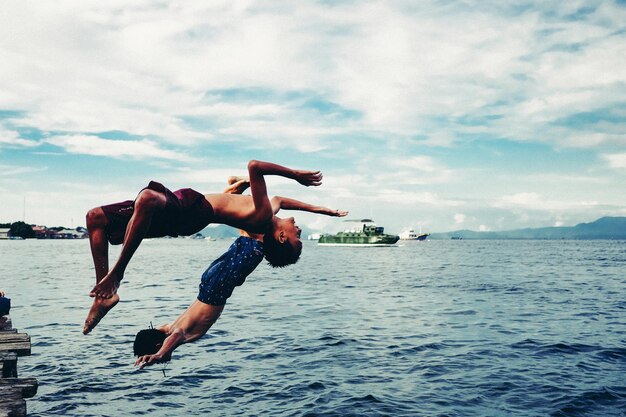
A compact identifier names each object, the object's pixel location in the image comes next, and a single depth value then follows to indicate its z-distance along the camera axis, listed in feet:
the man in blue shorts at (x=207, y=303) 15.43
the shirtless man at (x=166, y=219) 13.97
